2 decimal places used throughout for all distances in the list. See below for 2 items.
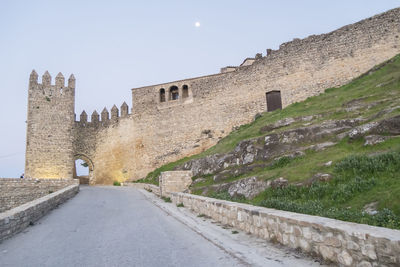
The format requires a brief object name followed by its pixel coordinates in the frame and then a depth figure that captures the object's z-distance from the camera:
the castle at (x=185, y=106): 22.31
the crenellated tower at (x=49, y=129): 33.72
